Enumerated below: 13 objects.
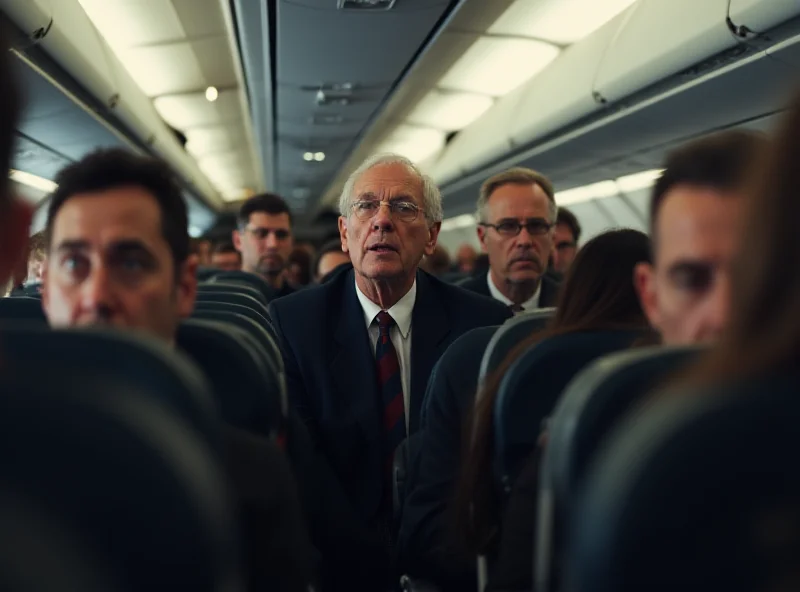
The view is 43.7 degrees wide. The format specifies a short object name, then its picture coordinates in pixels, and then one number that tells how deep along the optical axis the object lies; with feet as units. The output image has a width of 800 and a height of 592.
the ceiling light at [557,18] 25.95
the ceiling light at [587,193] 43.19
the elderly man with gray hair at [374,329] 12.01
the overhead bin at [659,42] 18.39
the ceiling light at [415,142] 48.01
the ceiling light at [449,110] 39.19
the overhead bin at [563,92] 26.48
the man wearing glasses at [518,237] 17.57
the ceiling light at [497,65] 30.55
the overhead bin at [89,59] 18.53
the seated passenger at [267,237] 25.57
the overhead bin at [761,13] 15.16
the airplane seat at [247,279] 20.72
